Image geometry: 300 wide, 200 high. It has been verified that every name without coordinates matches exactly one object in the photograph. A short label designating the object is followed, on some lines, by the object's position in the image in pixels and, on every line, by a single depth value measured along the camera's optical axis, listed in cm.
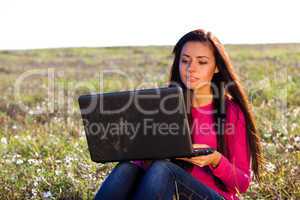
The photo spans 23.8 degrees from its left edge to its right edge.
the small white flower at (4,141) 893
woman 471
